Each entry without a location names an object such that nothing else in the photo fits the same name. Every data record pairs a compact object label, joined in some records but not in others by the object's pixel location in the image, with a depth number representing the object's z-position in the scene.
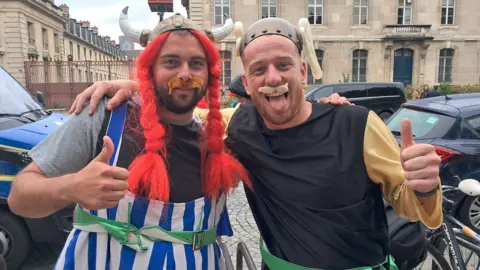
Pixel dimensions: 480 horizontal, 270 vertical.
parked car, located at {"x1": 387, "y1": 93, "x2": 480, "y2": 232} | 4.68
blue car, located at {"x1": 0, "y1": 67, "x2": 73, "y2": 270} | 3.44
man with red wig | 1.48
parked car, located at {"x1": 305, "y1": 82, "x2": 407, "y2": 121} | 14.68
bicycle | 2.69
